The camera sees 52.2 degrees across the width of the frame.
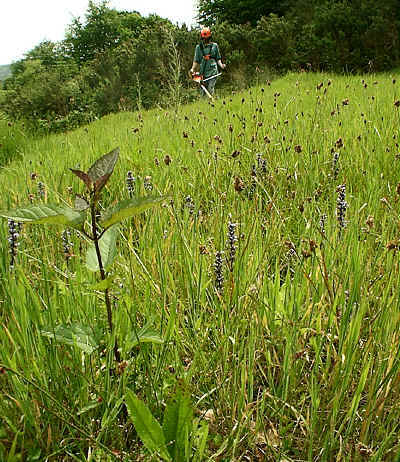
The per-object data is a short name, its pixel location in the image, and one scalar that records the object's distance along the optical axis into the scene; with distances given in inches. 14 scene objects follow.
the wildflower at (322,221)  61.9
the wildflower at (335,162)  87.4
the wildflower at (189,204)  76.1
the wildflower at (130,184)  78.7
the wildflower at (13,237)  48.6
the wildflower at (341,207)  58.1
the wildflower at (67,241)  57.3
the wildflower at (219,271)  51.0
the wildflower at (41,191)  89.9
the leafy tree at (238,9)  911.0
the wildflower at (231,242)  52.0
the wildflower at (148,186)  85.9
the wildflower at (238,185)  52.0
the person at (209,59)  381.4
